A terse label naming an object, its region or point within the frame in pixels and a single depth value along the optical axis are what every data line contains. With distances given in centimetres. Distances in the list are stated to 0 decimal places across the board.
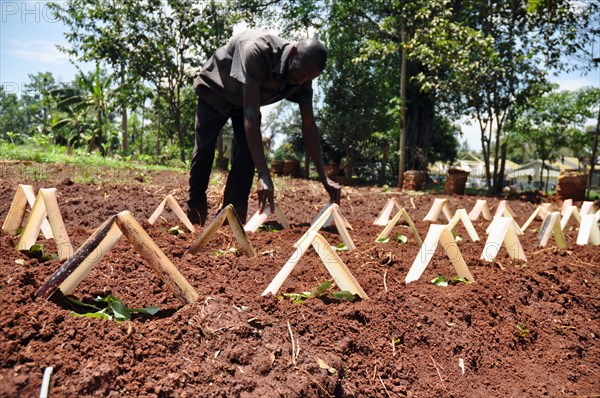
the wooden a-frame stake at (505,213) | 504
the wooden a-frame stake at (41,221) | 222
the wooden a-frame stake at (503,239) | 303
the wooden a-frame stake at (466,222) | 346
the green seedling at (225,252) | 268
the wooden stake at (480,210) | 565
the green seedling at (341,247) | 319
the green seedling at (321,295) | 206
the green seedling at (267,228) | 378
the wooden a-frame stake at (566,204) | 601
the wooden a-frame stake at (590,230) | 415
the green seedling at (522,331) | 230
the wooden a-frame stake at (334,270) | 210
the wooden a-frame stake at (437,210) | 489
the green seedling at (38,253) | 218
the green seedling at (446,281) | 256
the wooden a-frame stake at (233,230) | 256
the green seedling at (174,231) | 329
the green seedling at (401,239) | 362
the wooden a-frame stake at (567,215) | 473
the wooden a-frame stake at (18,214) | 273
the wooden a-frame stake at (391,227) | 343
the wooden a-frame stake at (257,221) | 350
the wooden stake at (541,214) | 482
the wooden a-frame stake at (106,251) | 167
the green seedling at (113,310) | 166
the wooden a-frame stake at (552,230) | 371
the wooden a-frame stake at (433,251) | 250
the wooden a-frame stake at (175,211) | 347
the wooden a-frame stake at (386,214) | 462
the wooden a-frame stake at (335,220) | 308
